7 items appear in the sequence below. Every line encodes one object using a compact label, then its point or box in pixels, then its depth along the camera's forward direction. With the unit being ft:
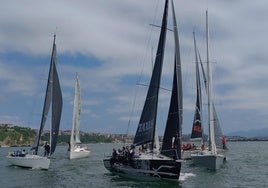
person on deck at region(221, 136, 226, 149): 156.13
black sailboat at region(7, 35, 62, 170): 131.23
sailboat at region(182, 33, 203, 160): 165.07
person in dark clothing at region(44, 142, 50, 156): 130.30
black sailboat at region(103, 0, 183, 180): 94.22
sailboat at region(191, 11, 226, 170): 124.67
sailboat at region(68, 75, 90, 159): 192.51
